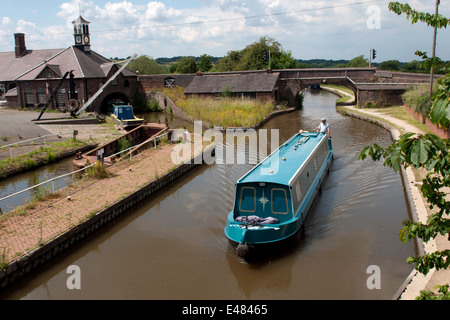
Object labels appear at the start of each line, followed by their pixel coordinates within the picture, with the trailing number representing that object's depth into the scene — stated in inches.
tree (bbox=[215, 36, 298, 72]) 1989.7
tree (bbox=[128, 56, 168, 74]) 1971.0
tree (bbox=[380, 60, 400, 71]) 3138.0
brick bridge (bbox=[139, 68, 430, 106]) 1226.1
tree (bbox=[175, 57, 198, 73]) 2256.4
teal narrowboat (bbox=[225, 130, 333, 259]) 322.0
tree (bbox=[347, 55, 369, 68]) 3348.9
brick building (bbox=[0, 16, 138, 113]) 1274.6
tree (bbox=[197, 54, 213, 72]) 2544.3
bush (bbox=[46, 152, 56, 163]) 648.4
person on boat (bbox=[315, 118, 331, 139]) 601.0
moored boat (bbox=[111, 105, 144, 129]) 941.8
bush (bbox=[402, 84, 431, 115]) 828.5
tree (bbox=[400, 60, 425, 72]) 2925.2
